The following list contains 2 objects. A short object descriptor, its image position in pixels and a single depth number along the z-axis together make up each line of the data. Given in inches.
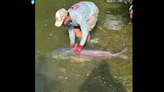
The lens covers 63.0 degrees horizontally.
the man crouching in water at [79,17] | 127.5
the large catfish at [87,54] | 155.0
